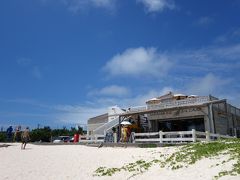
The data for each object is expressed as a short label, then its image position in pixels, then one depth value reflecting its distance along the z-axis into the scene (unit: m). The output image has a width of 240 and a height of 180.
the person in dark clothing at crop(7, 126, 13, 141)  19.35
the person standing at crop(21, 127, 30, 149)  14.07
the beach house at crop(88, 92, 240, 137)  17.78
